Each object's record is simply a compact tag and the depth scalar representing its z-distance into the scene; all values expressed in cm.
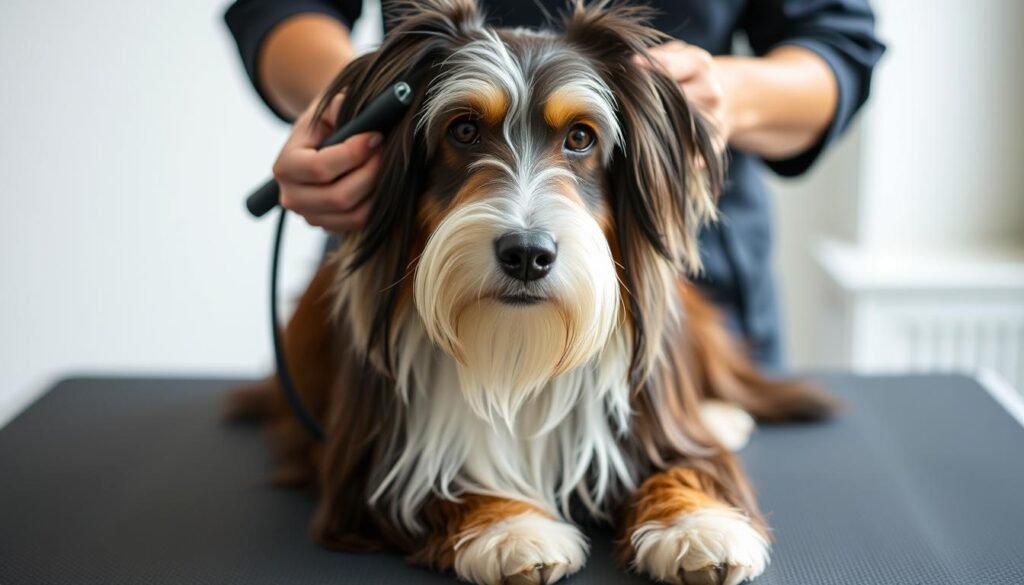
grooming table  125
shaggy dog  114
